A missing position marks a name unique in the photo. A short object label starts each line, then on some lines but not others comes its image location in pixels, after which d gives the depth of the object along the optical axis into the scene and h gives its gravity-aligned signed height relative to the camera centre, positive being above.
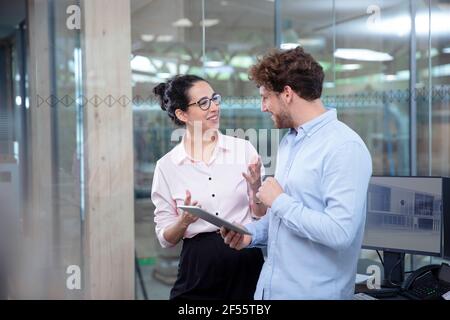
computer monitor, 2.59 -0.38
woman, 2.47 -0.27
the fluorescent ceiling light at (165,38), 3.95 +0.67
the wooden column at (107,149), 3.64 -0.07
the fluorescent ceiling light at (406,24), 4.34 +0.81
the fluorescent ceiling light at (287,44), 4.20 +0.67
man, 1.75 -0.17
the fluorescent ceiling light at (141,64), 3.79 +0.47
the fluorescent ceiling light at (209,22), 4.13 +0.82
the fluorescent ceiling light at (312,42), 4.64 +0.74
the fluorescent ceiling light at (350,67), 4.38 +0.50
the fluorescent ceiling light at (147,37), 3.85 +0.66
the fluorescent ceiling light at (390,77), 4.41 +0.43
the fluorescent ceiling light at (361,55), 4.40 +0.60
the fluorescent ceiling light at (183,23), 3.95 +0.77
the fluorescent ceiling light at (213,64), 4.11 +0.51
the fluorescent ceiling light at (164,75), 3.90 +0.42
